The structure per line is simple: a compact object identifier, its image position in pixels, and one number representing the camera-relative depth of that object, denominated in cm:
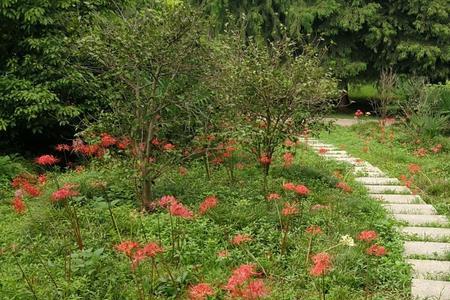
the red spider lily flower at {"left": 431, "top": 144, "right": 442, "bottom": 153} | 873
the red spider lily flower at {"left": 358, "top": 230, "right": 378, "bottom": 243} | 309
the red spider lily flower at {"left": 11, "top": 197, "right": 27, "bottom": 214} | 383
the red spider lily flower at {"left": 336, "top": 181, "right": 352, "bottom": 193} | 532
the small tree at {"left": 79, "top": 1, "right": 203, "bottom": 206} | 454
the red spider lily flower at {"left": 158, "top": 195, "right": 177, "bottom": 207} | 332
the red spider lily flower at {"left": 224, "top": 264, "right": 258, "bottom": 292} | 234
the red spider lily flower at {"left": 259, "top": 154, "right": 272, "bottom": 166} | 530
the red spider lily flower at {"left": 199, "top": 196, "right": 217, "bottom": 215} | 360
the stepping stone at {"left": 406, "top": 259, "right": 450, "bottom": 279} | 373
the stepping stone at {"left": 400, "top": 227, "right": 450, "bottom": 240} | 455
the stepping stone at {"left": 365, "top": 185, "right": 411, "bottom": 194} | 612
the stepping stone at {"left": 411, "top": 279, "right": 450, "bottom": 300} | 336
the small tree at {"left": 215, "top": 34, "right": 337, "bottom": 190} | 574
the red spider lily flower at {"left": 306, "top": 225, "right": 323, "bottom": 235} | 342
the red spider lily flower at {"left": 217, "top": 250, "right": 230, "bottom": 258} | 328
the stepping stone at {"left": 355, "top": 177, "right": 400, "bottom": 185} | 657
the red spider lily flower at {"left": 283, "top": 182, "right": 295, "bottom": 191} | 359
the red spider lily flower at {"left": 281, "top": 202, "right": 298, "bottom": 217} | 333
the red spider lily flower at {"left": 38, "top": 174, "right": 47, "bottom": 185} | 512
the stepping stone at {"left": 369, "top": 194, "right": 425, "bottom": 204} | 571
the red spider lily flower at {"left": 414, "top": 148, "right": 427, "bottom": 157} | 859
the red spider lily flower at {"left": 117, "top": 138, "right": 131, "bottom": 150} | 501
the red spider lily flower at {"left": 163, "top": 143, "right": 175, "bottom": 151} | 515
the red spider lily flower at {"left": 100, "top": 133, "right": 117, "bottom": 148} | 481
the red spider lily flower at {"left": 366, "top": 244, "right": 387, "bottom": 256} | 313
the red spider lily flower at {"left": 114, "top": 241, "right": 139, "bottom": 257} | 271
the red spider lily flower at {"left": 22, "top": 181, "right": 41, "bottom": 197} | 404
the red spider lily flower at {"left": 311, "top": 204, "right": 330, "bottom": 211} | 469
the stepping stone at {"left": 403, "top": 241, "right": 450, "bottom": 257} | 413
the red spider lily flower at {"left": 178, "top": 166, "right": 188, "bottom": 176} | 580
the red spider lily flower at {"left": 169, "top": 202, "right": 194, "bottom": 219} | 306
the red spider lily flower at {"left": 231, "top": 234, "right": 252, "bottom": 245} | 296
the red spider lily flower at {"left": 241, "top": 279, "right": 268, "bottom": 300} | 230
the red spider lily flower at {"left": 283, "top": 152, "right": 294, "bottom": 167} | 572
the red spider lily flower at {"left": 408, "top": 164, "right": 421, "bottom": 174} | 645
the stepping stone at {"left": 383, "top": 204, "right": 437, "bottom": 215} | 529
